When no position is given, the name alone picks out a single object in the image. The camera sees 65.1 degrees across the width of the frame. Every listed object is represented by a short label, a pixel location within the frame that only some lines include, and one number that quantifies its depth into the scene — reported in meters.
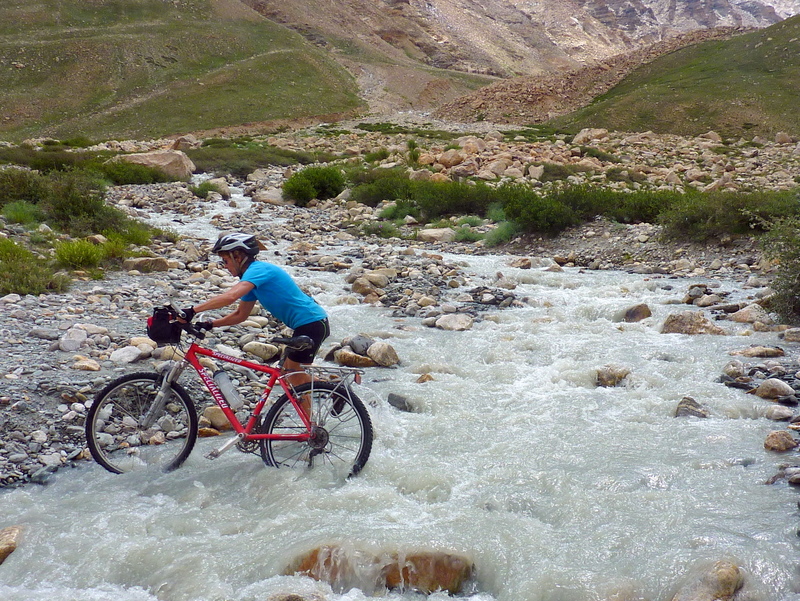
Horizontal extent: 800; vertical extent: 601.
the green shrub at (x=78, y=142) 35.69
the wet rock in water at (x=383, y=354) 8.02
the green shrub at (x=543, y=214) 15.59
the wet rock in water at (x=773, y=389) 6.49
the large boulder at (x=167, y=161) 24.20
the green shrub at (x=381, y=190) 20.36
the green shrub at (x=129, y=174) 22.47
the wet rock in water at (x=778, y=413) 6.09
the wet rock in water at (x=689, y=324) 8.80
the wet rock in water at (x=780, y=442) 5.49
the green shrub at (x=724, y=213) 12.96
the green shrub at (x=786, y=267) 8.77
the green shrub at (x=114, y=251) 11.13
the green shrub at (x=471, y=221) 17.50
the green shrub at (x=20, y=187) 15.16
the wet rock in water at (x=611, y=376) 7.36
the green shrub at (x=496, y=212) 17.21
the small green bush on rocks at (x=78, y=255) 10.42
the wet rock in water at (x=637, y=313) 9.63
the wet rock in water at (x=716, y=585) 3.78
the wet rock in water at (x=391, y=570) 4.14
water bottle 5.35
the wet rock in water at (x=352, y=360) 8.02
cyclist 5.13
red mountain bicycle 5.21
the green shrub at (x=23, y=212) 13.22
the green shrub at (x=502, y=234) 15.86
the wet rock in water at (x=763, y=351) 7.61
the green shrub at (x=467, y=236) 16.42
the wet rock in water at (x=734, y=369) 7.13
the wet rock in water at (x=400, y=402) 6.83
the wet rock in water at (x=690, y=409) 6.40
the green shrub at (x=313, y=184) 21.28
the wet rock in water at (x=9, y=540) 4.38
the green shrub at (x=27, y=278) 8.74
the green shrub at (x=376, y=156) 28.84
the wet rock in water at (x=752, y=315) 8.98
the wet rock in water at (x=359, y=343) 8.28
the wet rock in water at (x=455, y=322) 9.49
